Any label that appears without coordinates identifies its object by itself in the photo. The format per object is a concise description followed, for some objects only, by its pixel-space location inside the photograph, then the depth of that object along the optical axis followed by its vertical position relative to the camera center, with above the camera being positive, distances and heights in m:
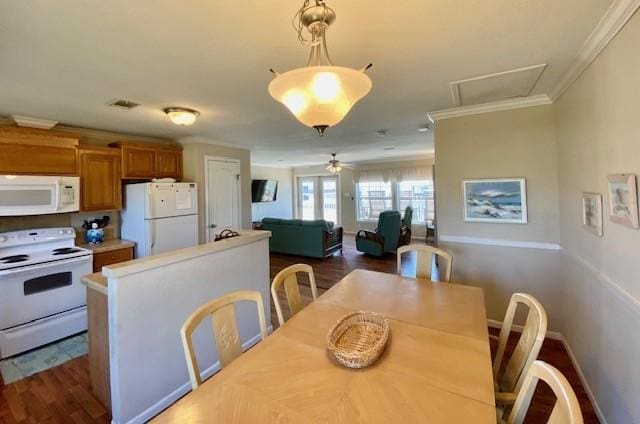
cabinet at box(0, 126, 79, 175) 2.86 +0.78
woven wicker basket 1.18 -0.58
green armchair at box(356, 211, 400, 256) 6.15 -0.48
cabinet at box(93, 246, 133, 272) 3.33 -0.42
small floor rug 2.44 -1.25
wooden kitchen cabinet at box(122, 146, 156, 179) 3.82 +0.82
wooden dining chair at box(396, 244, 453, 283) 2.49 -0.40
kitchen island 1.76 -0.69
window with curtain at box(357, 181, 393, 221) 8.60 +0.51
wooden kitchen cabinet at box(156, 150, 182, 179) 4.20 +0.87
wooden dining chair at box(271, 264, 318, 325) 1.80 -0.44
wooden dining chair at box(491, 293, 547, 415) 1.24 -0.66
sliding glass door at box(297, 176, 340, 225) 9.75 +0.65
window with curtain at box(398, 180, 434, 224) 7.97 +0.47
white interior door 4.59 +0.40
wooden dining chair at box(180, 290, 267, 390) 1.31 -0.50
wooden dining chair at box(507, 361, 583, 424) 0.76 -0.55
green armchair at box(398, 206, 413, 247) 6.76 -0.34
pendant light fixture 1.09 +0.52
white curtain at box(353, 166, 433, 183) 7.89 +1.20
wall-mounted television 8.55 +0.87
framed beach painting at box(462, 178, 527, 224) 2.89 +0.12
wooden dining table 0.94 -0.64
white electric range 2.64 -0.64
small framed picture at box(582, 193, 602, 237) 1.86 -0.02
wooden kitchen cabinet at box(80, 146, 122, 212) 3.46 +0.55
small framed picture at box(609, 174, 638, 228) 1.44 +0.05
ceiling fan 7.16 +1.30
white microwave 2.88 +0.32
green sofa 6.05 -0.45
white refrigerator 3.67 +0.06
